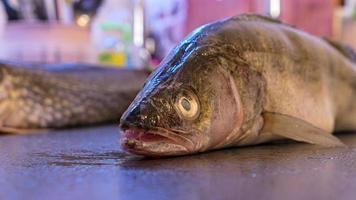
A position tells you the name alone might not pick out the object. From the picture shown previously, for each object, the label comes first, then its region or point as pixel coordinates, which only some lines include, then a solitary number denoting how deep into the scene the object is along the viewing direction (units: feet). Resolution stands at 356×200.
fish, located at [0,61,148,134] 4.79
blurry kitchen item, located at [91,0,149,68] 7.04
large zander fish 2.50
